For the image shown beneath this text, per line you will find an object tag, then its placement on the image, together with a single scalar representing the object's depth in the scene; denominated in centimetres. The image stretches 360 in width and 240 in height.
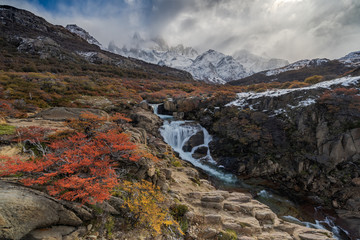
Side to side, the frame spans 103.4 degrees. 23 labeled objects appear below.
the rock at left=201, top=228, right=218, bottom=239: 504
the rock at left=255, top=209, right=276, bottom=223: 670
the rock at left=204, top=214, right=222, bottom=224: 568
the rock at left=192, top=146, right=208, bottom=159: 1681
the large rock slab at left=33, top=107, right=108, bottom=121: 1012
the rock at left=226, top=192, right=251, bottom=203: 755
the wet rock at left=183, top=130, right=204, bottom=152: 1775
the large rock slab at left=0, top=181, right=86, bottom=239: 302
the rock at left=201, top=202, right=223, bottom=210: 661
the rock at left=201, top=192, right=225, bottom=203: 683
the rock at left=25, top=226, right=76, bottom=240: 324
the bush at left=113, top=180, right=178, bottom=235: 455
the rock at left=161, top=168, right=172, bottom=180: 824
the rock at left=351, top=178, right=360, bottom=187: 1121
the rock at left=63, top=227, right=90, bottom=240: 354
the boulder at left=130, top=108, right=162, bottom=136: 1821
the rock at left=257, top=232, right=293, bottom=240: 560
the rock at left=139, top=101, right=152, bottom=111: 2238
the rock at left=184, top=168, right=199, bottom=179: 1002
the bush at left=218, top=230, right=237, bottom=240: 505
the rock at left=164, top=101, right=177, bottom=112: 2483
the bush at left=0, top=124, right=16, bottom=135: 579
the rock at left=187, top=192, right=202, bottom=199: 727
